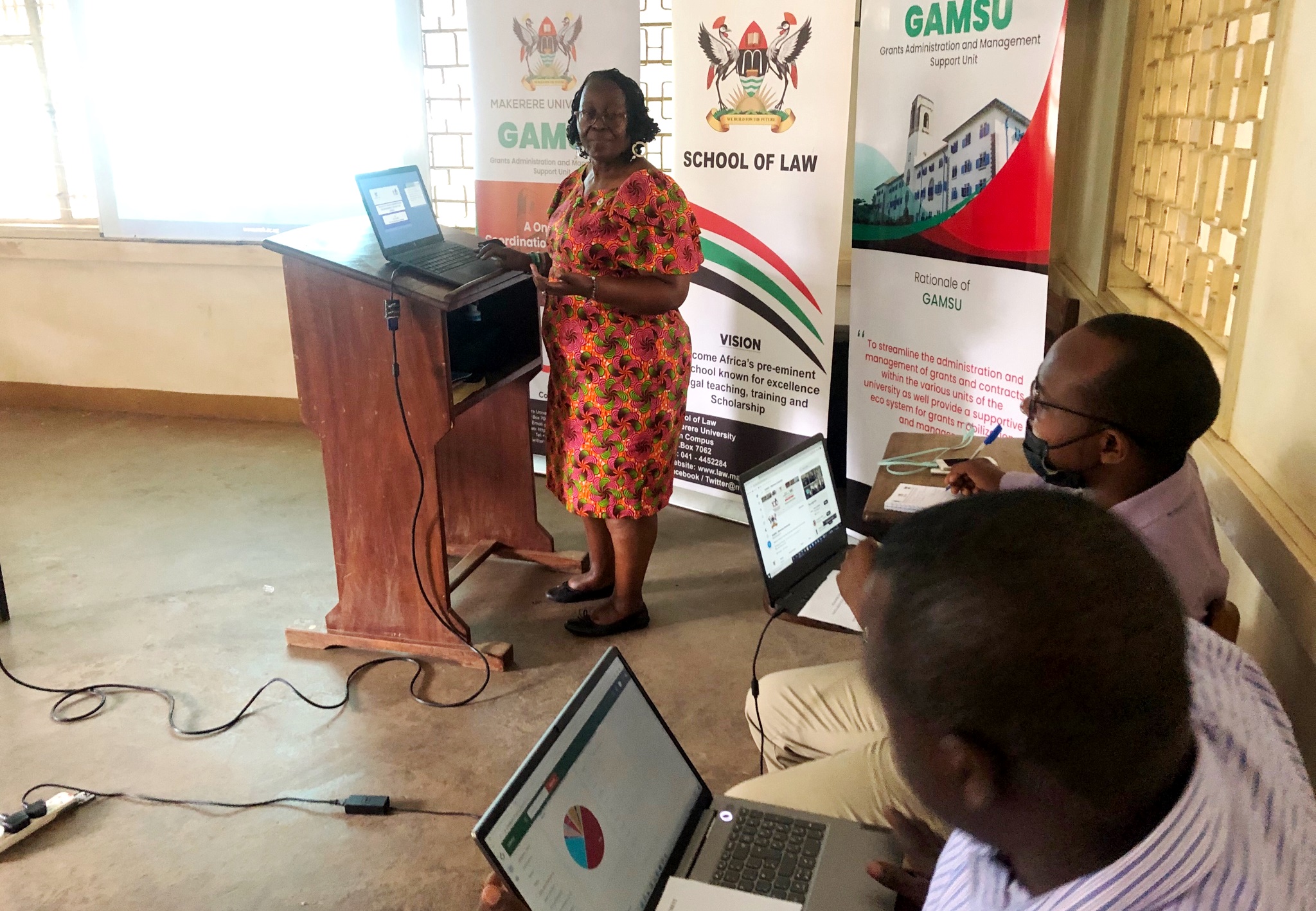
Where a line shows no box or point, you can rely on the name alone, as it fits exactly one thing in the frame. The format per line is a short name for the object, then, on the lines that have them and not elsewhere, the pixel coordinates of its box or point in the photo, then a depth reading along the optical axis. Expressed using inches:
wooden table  73.2
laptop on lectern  95.4
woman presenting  98.3
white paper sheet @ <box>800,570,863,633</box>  65.3
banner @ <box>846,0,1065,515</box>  100.8
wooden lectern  95.5
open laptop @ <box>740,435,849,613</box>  71.1
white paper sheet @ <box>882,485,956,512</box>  74.0
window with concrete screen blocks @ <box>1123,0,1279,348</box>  81.0
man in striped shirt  23.3
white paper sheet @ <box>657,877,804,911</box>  43.6
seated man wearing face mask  51.1
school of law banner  118.7
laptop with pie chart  39.6
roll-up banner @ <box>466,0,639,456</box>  134.3
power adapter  83.0
